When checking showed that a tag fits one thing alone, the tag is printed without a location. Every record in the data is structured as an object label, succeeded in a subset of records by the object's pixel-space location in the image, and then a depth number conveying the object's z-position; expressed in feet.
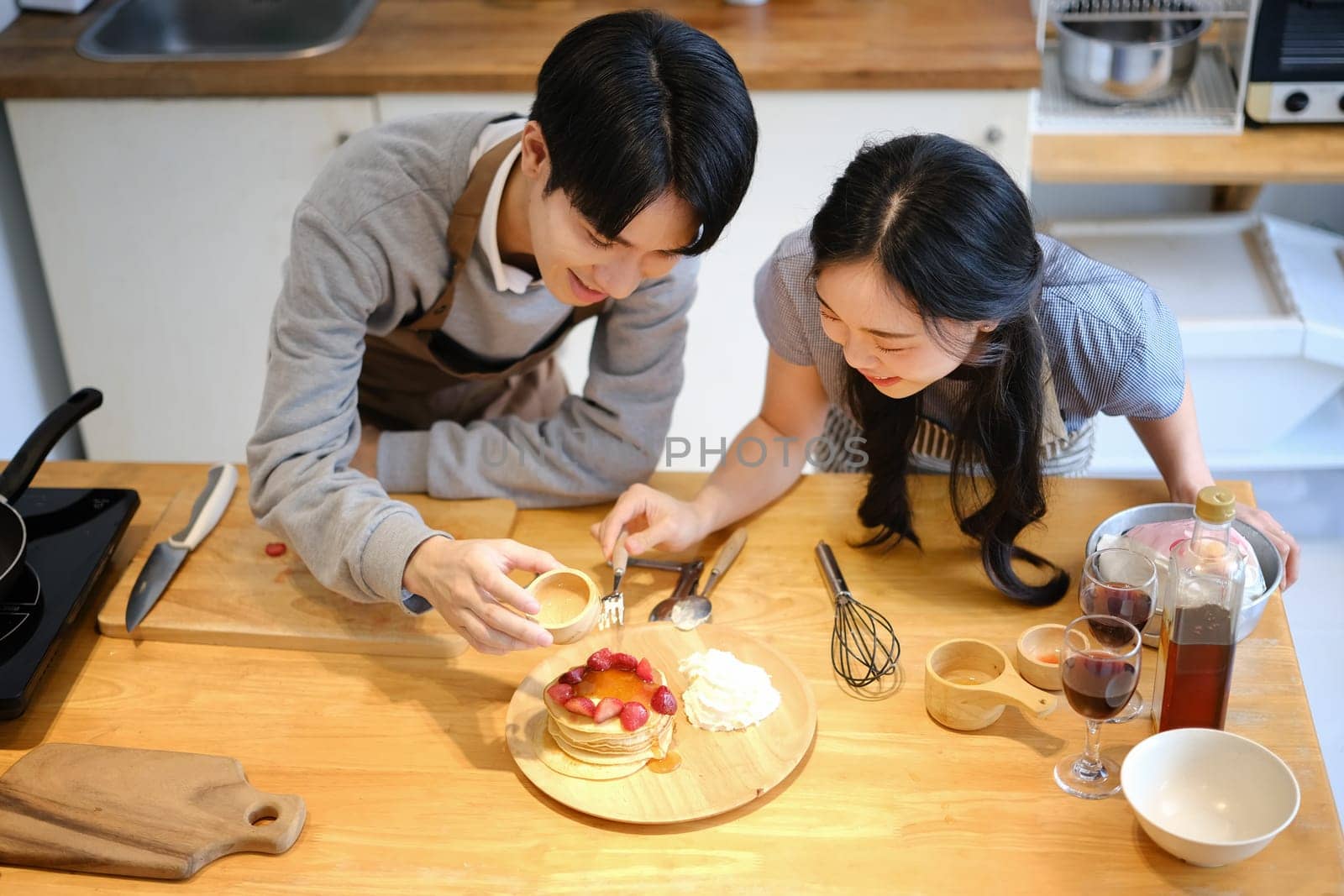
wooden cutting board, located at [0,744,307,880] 3.71
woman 4.02
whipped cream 4.08
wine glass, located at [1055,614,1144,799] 3.66
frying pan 4.55
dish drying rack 7.86
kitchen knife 4.61
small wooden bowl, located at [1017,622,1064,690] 4.14
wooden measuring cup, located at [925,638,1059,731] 3.92
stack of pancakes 3.89
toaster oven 7.75
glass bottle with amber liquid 3.67
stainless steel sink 8.37
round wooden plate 3.81
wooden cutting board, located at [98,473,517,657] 4.48
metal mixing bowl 4.20
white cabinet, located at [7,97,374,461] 7.80
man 3.92
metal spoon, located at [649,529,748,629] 4.52
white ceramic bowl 3.58
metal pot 8.06
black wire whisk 4.32
